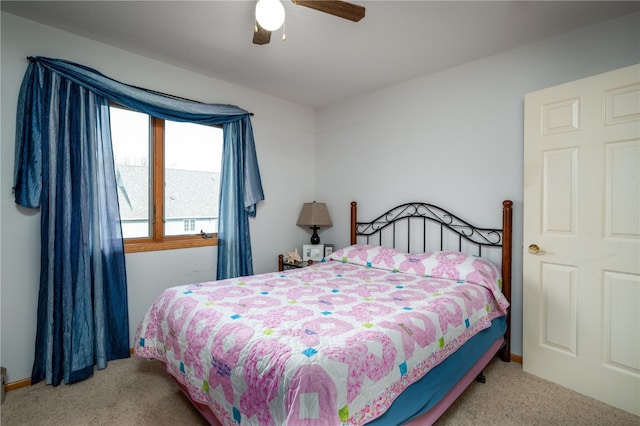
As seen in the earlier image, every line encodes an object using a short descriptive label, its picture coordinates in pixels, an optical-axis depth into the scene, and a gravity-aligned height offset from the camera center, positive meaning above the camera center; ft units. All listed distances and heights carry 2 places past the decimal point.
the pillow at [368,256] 9.26 -1.48
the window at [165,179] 8.70 +0.98
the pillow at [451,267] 7.38 -1.49
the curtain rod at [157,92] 6.94 +3.53
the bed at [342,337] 3.72 -1.96
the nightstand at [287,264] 11.35 -2.07
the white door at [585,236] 6.07 -0.56
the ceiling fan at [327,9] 4.91 +3.51
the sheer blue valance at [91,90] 6.88 +3.03
